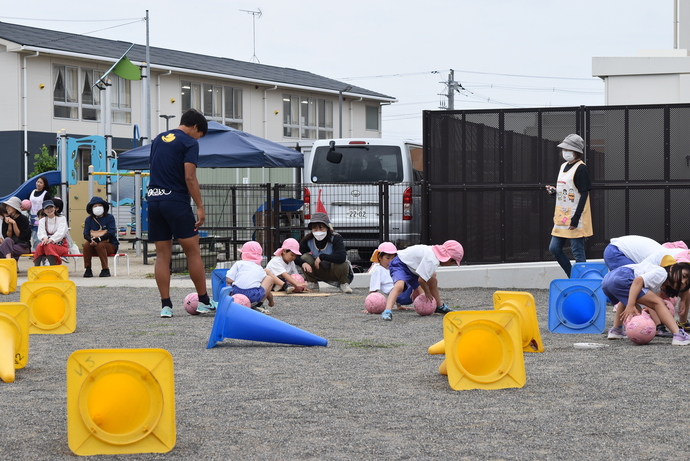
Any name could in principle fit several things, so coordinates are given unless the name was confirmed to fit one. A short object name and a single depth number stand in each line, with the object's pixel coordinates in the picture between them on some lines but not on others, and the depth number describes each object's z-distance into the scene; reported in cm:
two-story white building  3195
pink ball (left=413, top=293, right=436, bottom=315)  975
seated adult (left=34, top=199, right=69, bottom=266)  1499
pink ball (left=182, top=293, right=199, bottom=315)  966
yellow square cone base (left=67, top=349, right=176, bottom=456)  424
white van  1396
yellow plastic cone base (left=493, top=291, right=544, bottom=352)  704
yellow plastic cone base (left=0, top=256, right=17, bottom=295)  1224
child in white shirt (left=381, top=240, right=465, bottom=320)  913
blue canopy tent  1575
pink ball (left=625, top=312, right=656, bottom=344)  745
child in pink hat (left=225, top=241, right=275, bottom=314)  966
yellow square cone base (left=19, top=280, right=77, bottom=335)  841
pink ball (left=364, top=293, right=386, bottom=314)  991
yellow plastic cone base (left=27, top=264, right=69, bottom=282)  1062
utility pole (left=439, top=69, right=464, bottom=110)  6462
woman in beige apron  1059
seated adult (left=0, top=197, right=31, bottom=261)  1535
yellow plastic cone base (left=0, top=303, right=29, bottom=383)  601
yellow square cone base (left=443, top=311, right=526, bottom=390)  562
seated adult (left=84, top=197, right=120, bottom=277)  1516
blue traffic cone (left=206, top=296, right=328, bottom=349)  748
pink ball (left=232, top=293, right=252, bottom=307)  928
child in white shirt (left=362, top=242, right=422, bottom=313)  1043
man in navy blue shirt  903
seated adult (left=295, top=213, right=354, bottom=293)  1239
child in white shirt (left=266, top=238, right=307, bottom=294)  1137
